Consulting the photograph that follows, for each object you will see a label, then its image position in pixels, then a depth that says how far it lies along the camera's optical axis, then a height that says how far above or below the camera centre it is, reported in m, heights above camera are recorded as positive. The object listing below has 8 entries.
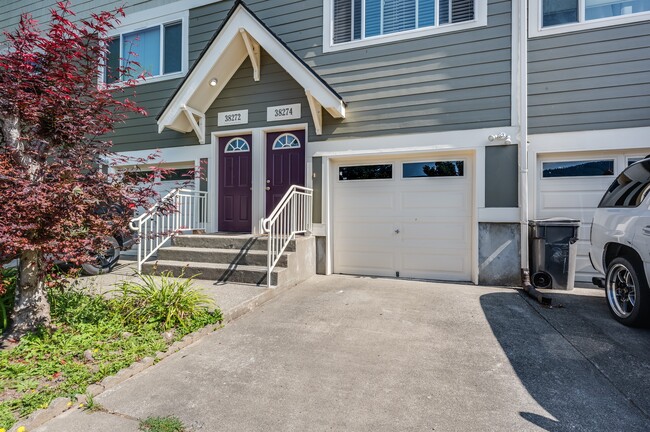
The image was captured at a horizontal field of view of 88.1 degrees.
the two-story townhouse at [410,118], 5.16 +1.73
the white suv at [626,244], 3.33 -0.30
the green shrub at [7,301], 3.19 -0.86
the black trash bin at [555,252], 4.73 -0.50
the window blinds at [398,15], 5.92 +3.60
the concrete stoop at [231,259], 5.01 -0.69
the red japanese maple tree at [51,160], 2.73 +0.52
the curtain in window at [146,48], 7.76 +3.97
